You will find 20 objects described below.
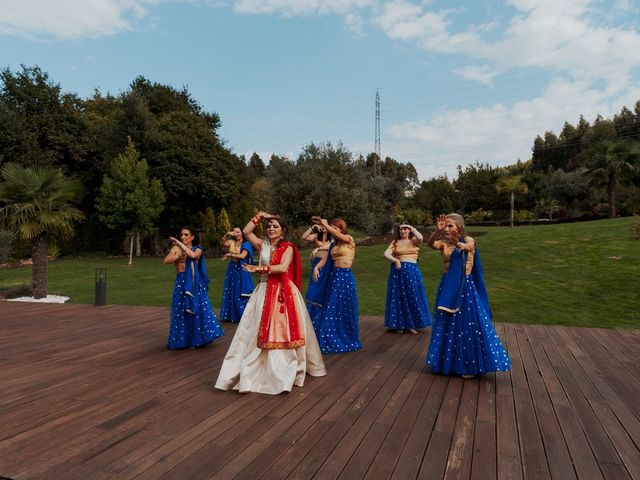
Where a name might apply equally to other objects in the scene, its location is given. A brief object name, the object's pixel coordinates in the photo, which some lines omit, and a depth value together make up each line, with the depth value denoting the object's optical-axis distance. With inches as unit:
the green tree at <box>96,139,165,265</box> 971.3
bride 179.0
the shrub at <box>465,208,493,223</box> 1636.3
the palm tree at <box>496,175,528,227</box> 1591.3
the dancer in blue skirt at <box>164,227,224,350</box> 249.6
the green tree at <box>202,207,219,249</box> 1207.6
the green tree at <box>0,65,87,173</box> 999.6
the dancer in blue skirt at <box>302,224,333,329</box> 260.1
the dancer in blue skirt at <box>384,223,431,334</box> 295.3
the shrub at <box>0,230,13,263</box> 756.5
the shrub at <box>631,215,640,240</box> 432.5
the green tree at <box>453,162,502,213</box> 1718.8
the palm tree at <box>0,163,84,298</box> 454.3
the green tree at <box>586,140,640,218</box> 1163.9
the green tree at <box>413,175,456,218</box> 1617.9
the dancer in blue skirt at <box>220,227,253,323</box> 330.6
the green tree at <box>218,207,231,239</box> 1221.7
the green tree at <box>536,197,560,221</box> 1429.0
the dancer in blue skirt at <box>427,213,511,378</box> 187.6
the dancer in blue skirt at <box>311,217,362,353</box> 248.2
